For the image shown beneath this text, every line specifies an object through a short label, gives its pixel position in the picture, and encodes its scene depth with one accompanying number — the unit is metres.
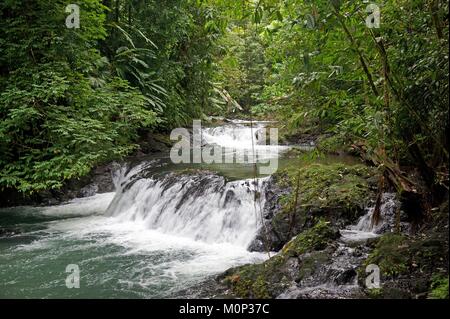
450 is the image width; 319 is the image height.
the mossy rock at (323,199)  6.97
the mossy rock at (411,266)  4.11
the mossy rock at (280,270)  4.74
